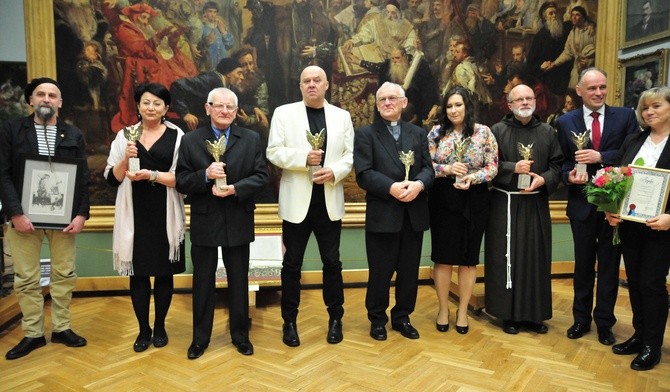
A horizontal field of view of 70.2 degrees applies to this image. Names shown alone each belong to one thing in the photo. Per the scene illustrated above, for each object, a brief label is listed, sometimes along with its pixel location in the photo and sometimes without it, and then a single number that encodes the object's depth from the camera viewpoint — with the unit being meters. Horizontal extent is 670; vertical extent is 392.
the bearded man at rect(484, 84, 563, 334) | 4.21
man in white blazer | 3.80
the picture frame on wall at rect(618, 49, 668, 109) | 5.89
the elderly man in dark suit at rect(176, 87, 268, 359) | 3.57
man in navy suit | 4.07
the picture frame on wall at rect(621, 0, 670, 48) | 5.92
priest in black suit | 3.93
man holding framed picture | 3.74
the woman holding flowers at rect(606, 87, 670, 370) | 3.48
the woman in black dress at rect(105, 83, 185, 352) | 3.66
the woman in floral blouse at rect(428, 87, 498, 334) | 4.05
